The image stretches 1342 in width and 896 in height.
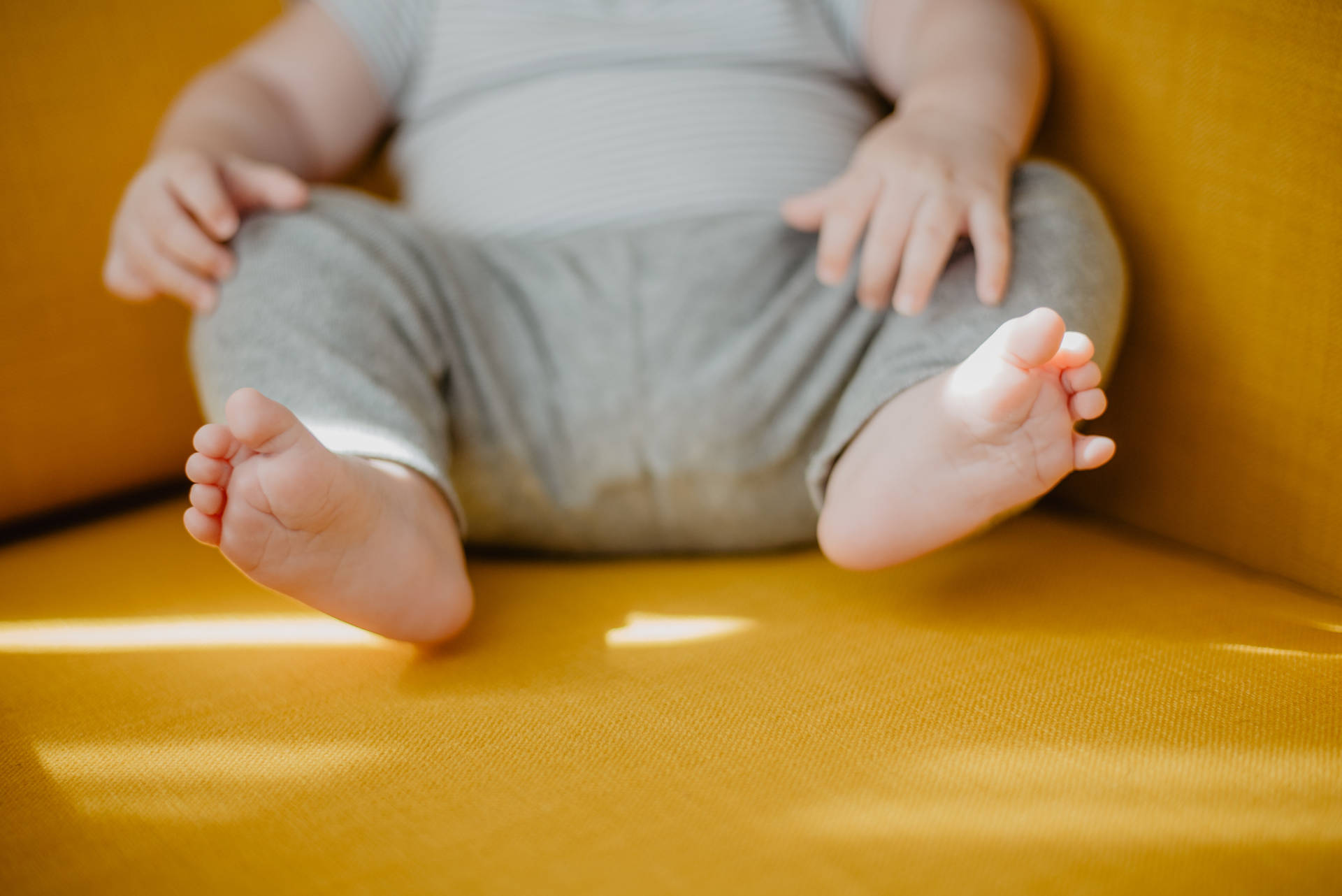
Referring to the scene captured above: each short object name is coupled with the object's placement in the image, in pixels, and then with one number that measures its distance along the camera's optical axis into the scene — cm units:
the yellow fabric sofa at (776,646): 37
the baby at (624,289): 50
